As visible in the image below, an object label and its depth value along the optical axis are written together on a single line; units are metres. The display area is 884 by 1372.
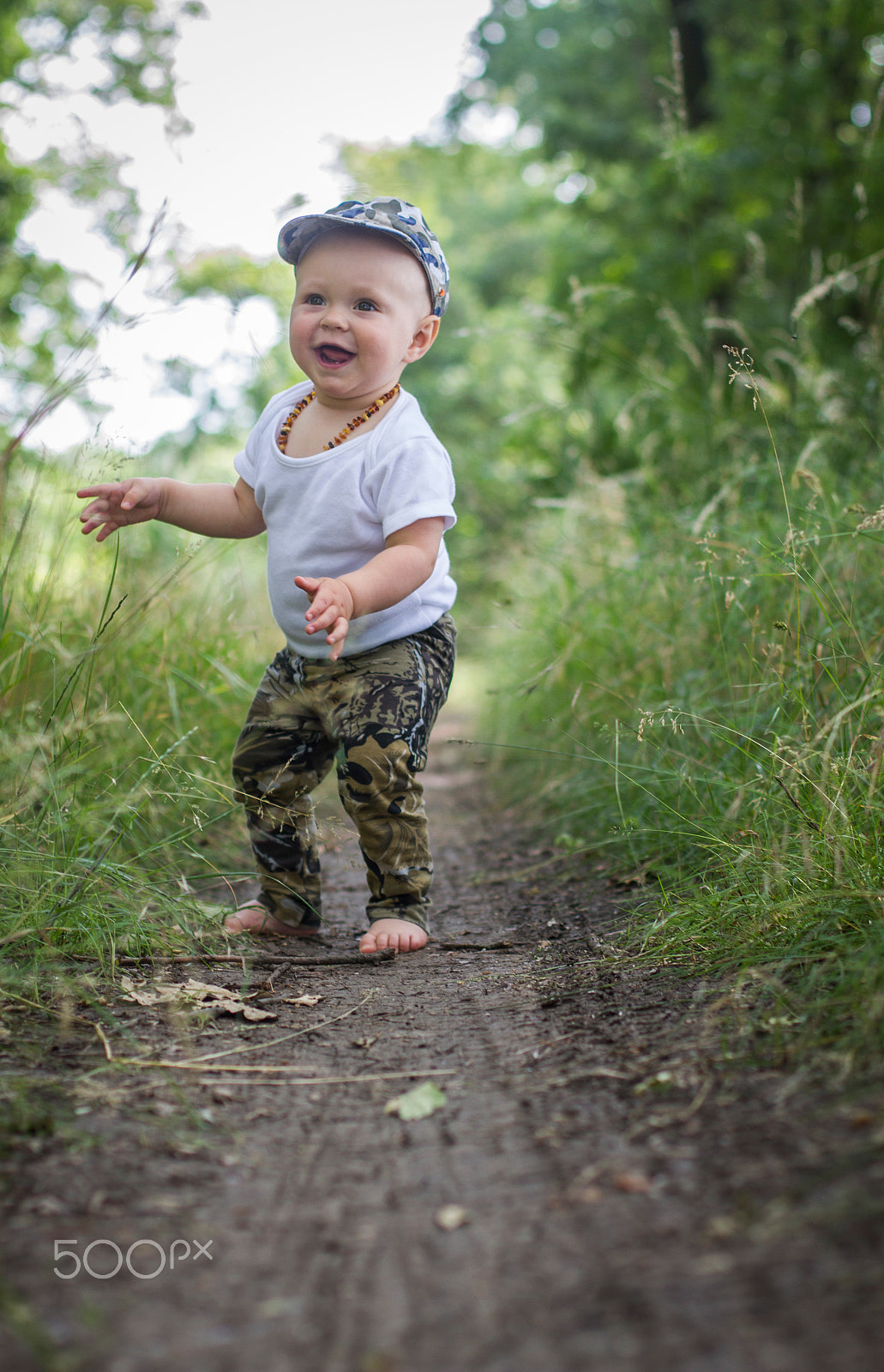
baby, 2.03
